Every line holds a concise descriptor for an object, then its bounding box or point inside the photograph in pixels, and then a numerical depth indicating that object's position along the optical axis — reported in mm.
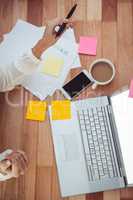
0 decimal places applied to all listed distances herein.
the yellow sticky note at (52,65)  1401
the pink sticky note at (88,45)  1399
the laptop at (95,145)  1304
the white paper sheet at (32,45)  1394
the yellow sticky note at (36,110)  1369
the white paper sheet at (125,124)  1282
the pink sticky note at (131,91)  1331
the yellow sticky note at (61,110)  1370
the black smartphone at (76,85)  1378
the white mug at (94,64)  1364
